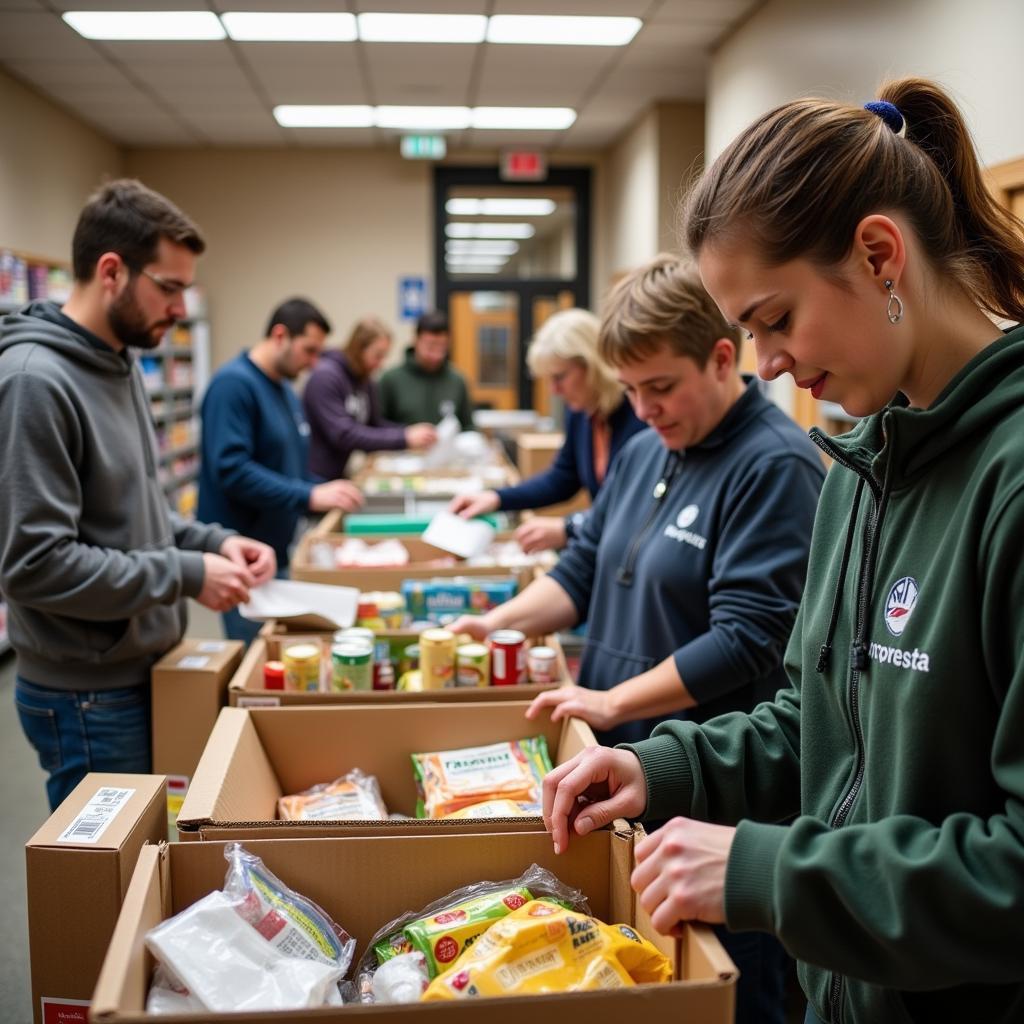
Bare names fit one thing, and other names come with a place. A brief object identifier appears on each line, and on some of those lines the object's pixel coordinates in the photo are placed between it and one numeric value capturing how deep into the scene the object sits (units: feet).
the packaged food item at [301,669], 6.29
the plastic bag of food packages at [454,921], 3.81
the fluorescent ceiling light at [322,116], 26.45
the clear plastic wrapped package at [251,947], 3.39
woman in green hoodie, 2.70
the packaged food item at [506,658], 6.42
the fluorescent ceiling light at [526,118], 26.55
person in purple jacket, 17.69
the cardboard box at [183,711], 6.75
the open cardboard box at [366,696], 5.98
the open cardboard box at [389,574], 9.29
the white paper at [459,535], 10.44
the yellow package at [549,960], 3.37
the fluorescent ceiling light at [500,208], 35.27
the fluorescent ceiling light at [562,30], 18.95
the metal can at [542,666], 6.39
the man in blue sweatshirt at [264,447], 11.86
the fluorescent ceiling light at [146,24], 18.49
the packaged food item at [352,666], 6.37
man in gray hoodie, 6.22
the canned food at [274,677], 6.36
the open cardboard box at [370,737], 5.57
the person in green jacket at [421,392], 21.39
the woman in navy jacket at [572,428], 10.28
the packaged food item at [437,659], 6.48
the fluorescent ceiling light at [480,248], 46.65
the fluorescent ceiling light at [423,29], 18.83
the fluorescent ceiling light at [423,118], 26.53
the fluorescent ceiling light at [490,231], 41.34
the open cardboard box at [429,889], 3.05
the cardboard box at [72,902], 4.09
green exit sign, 29.53
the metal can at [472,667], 6.47
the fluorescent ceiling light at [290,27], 18.61
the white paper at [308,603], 7.79
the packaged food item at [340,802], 5.31
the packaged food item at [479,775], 5.30
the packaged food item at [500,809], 5.04
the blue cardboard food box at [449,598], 8.63
